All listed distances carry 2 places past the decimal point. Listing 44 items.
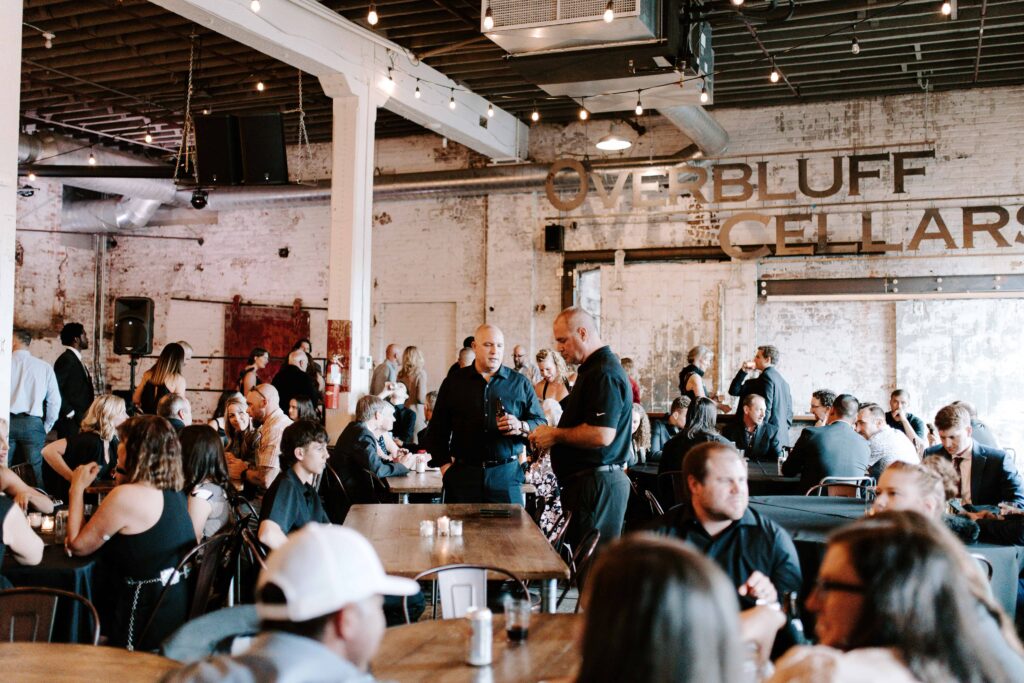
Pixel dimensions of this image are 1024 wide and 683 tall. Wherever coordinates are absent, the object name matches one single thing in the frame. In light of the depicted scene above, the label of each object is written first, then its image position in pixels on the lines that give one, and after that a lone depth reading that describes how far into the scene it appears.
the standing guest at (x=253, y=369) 10.21
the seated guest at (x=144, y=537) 3.60
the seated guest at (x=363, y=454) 6.45
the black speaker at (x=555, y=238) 12.19
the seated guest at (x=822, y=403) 7.77
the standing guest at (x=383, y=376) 10.88
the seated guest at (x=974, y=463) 5.21
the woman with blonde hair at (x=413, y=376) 10.70
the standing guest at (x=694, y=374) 9.66
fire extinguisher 8.87
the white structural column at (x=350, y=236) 8.92
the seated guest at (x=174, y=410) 6.45
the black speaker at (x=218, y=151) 9.85
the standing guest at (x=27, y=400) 7.30
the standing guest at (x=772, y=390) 8.99
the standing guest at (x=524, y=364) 10.60
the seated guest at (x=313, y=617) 1.53
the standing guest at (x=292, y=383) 9.99
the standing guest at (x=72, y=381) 8.62
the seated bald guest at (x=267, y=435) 6.09
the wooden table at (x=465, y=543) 3.59
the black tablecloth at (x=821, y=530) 4.09
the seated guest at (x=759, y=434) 8.27
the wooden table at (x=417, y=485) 6.16
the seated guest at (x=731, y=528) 3.07
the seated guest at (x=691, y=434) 6.66
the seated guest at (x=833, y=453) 6.31
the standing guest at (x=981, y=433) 6.93
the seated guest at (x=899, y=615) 1.70
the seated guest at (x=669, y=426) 8.66
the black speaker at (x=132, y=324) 11.99
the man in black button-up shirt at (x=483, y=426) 5.49
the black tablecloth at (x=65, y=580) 3.68
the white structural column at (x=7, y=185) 5.58
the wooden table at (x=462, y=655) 2.48
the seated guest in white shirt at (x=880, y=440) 6.57
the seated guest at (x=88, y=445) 5.91
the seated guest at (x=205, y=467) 4.47
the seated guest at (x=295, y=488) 4.18
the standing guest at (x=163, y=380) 7.82
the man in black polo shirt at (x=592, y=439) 4.57
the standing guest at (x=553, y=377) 8.27
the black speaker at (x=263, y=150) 9.75
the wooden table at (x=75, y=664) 2.45
